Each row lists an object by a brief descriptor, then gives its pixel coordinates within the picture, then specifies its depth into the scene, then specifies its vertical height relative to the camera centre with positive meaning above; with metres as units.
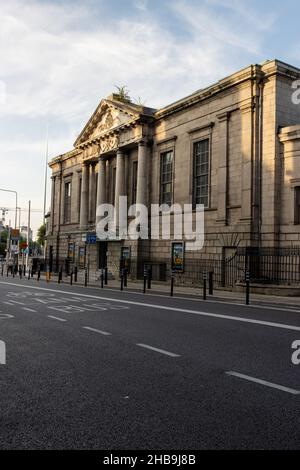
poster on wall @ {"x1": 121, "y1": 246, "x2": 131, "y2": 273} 34.41 +0.14
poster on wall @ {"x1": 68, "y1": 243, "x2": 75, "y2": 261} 46.25 +0.58
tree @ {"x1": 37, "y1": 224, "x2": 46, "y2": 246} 130.57 +6.37
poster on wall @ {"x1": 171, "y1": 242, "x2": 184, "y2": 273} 30.77 +0.14
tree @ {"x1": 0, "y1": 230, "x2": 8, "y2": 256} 150.69 +4.60
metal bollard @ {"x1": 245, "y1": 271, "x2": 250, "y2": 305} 16.31 -1.11
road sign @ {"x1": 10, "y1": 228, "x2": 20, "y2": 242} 55.77 +2.62
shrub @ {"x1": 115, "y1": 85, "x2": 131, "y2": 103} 41.66 +15.75
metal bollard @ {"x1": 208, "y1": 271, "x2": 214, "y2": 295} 20.20 -1.18
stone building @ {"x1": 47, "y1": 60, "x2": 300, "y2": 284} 24.64 +6.42
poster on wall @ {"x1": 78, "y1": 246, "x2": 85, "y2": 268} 43.84 +0.09
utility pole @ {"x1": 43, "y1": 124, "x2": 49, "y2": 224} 51.69 +7.22
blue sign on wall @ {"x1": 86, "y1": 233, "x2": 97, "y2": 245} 32.26 +1.28
